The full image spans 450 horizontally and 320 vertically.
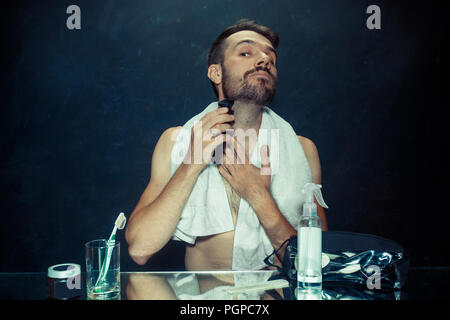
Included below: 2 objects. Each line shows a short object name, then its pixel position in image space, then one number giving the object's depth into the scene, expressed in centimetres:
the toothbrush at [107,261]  98
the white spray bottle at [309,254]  97
